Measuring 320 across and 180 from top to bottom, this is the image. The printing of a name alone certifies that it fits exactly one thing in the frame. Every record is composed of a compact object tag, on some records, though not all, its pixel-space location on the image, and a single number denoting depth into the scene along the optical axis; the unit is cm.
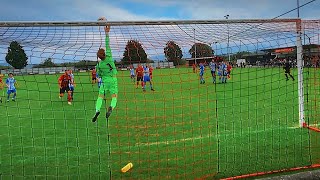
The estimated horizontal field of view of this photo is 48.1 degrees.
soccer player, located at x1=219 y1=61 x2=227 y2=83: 2216
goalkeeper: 609
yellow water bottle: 598
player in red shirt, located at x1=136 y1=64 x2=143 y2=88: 1934
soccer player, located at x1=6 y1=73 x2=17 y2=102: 1780
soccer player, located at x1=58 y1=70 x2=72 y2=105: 1573
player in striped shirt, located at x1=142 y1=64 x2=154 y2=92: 1941
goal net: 575
